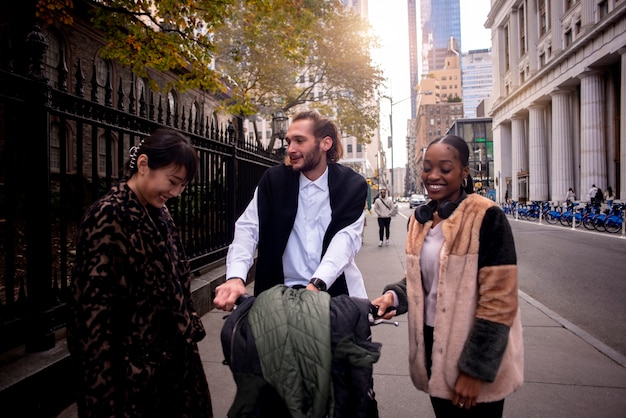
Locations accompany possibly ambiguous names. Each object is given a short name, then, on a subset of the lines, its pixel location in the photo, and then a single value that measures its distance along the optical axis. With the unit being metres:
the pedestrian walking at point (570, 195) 31.13
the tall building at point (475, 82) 187.25
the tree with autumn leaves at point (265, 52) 8.44
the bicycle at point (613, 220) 16.67
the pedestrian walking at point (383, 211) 14.29
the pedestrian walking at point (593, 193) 25.17
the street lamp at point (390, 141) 45.62
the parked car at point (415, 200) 55.46
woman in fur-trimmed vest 1.77
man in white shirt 2.15
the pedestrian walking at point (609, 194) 27.96
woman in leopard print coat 1.74
